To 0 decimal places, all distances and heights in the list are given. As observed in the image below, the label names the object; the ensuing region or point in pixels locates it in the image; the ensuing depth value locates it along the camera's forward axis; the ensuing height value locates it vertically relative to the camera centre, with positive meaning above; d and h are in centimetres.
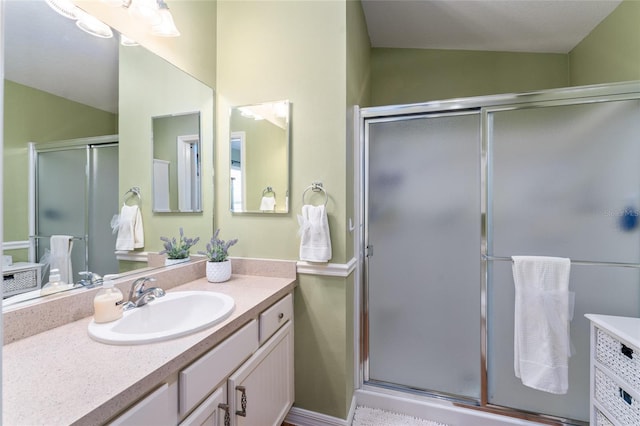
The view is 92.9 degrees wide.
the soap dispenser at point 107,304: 109 -34
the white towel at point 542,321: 159 -58
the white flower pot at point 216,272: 165 -33
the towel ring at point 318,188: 169 +13
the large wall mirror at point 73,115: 103 +39
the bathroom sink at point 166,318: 97 -41
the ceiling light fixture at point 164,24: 144 +90
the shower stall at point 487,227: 160 -9
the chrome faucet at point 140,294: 124 -35
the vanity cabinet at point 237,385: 89 -62
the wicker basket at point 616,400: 128 -85
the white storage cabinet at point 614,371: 129 -72
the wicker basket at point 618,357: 128 -65
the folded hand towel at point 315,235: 162 -13
